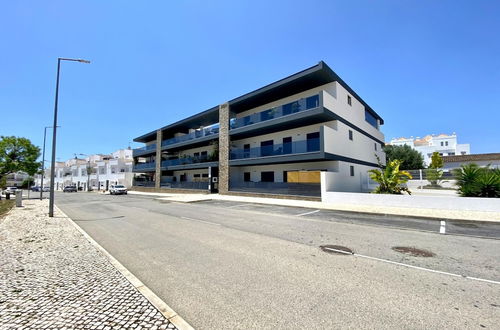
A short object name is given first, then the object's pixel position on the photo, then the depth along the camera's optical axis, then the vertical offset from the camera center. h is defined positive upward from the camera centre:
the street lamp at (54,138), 12.45 +2.20
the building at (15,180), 95.08 -0.73
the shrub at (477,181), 12.78 -0.22
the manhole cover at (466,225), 9.55 -2.07
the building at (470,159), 37.84 +3.16
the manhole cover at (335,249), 6.06 -2.01
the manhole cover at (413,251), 5.84 -2.02
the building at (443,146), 61.69 +8.68
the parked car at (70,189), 55.19 -2.65
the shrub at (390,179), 16.11 -0.11
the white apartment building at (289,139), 19.11 +4.40
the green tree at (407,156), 38.19 +3.66
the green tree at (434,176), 19.77 +0.12
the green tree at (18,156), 29.08 +3.08
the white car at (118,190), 36.24 -1.93
